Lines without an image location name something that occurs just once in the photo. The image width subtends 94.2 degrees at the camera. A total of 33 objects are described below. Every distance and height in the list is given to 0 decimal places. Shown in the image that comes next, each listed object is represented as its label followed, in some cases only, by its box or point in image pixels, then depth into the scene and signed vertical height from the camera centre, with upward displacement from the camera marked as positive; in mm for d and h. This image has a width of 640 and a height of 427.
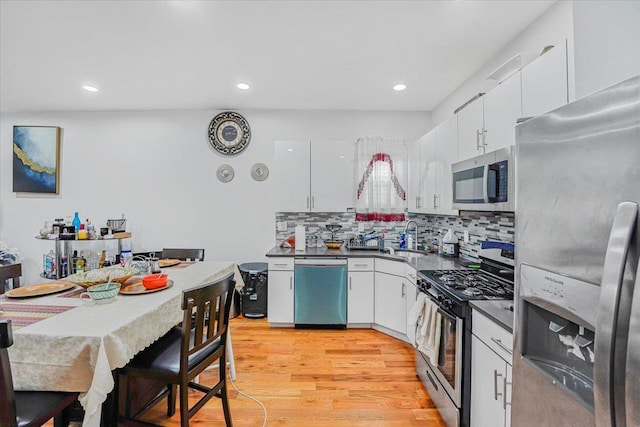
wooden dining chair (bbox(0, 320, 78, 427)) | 1090 -805
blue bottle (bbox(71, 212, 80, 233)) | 3629 -109
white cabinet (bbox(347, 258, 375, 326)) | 3396 -800
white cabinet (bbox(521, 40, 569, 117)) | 1498 +738
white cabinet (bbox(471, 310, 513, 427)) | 1385 -785
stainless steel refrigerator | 627 -113
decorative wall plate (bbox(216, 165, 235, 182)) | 4078 +578
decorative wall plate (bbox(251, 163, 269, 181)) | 4074 +605
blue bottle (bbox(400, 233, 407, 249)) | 3751 -310
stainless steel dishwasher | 3379 -841
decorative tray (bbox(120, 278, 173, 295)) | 1832 -477
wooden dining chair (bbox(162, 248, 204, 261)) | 3225 -425
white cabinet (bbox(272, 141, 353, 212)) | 3713 +517
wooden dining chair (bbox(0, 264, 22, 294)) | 2016 -436
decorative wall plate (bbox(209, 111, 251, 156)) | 4035 +1107
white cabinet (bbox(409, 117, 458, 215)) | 2749 +521
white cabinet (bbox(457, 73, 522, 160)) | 1850 +699
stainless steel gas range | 1731 -597
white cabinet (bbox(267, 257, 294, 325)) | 3416 -838
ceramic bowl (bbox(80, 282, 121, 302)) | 1661 -445
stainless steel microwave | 1795 +249
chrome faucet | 3708 -241
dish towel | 1988 -760
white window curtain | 3768 +506
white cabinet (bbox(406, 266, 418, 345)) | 2688 -696
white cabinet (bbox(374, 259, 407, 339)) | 3119 -859
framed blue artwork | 4035 +733
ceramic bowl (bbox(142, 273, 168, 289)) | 1894 -433
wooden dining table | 1271 -584
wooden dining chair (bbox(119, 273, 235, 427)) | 1519 -788
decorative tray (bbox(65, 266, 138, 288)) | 1884 -421
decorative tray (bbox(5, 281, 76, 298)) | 1788 -487
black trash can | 3697 -987
